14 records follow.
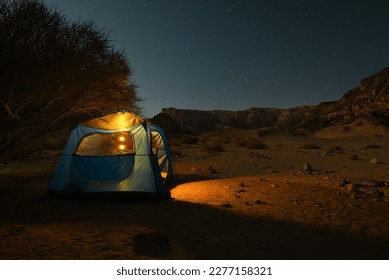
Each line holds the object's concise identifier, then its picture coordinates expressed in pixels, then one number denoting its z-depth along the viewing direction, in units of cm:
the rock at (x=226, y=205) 665
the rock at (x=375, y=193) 734
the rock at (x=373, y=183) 853
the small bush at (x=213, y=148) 2219
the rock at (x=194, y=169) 1279
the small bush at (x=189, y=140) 3147
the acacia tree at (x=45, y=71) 803
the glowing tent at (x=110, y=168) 742
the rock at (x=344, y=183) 860
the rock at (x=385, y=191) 751
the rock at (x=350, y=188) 790
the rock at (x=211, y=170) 1223
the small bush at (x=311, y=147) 2437
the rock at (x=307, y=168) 1158
